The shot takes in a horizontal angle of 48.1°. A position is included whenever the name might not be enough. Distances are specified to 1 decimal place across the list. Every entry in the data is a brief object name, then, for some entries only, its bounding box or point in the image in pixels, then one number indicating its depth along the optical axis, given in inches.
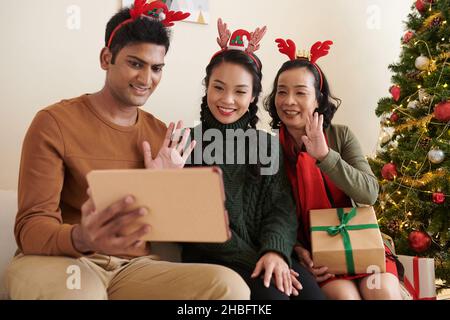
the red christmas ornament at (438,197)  95.7
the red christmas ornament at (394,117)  106.8
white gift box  76.2
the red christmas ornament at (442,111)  94.4
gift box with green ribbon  64.9
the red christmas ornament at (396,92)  106.2
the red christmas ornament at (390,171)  103.7
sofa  67.8
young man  49.6
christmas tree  97.0
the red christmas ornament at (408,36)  106.7
